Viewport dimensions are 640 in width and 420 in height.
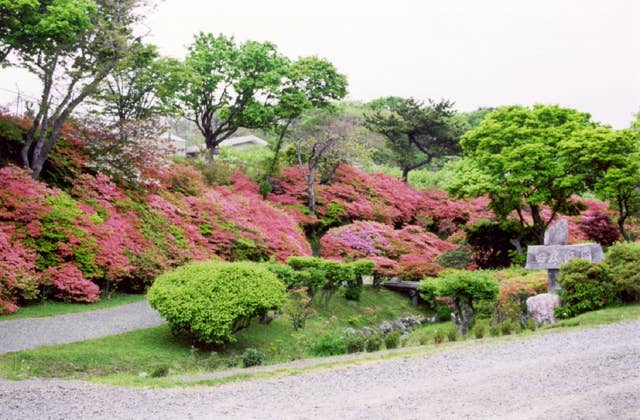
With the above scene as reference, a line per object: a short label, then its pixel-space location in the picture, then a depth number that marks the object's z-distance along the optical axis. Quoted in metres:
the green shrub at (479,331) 10.66
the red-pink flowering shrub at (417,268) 18.55
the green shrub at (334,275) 15.09
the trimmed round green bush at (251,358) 8.95
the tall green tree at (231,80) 23.61
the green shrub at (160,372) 8.16
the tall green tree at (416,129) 28.78
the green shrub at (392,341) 10.10
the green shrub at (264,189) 22.77
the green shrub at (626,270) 12.13
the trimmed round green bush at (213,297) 10.23
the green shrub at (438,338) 10.65
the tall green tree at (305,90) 24.36
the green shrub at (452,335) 10.80
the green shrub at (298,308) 13.30
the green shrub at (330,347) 10.02
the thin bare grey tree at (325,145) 23.73
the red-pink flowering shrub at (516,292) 13.18
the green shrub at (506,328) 10.99
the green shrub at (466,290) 12.15
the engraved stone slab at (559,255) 13.23
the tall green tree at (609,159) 18.44
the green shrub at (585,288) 12.28
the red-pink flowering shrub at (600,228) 25.58
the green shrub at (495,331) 10.76
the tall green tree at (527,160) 19.02
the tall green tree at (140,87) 18.69
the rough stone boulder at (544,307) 12.49
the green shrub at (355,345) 10.06
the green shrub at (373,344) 9.93
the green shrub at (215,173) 21.33
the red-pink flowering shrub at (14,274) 10.86
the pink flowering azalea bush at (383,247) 18.67
